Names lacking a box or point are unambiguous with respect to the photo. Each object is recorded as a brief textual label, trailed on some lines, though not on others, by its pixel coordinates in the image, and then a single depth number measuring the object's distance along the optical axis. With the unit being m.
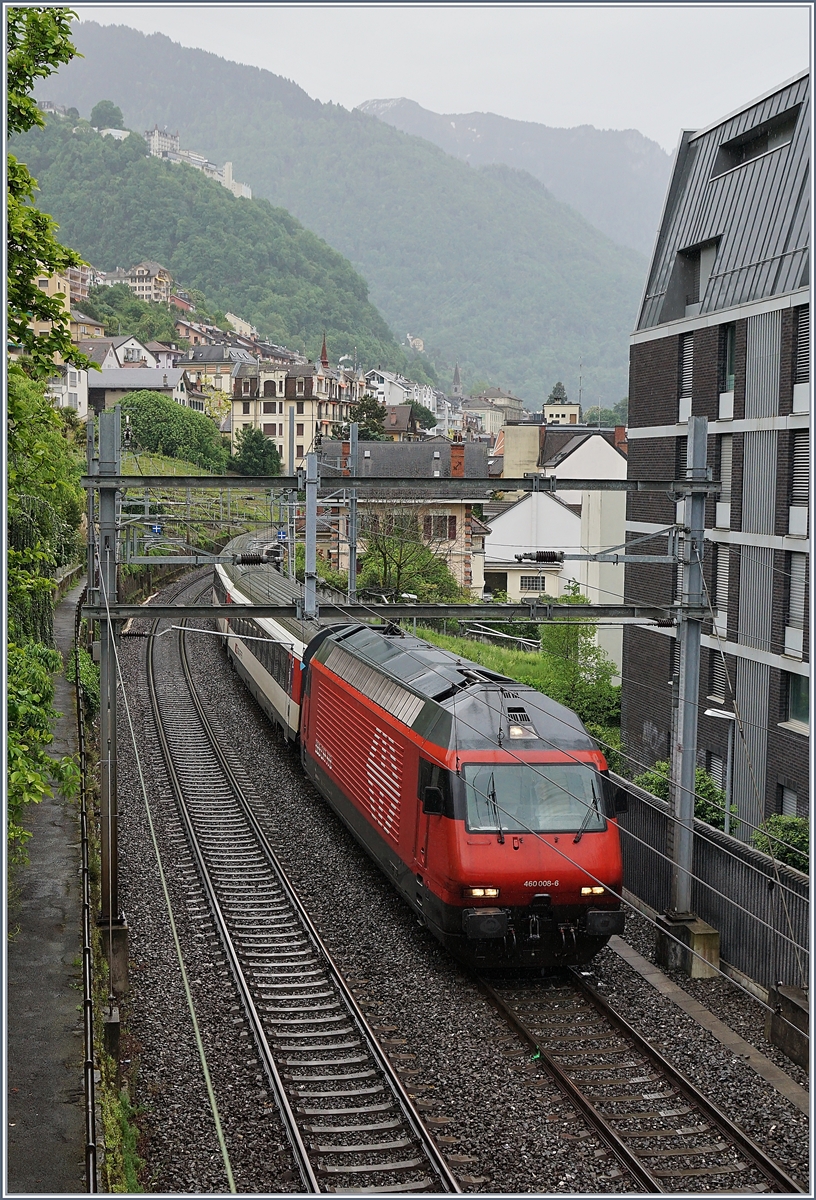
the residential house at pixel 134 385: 108.06
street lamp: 18.49
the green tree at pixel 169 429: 82.00
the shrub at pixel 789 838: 19.02
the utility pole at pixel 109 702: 14.81
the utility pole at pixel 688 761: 15.58
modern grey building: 22.98
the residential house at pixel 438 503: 50.97
